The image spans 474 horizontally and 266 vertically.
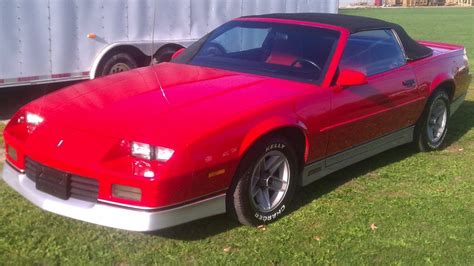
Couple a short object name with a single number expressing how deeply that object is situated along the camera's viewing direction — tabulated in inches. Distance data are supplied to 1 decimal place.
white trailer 300.8
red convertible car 149.3
